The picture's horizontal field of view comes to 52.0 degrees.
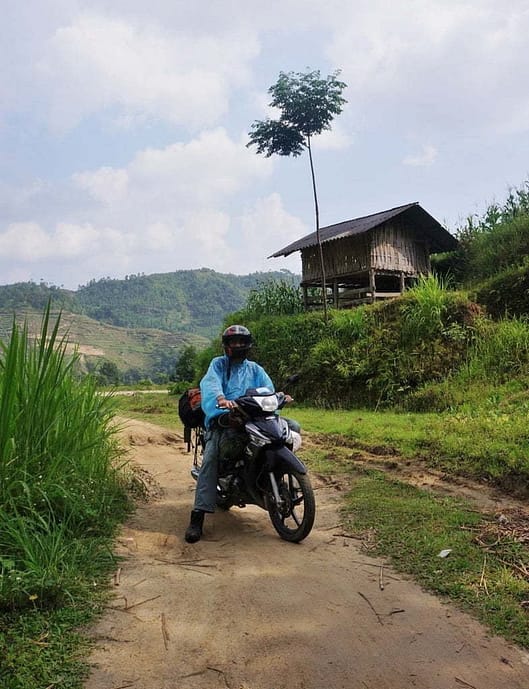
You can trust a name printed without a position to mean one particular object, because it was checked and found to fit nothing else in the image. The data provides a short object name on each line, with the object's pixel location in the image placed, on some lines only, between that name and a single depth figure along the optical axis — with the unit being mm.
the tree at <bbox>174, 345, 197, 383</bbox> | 23734
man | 4148
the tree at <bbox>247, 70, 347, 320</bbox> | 14430
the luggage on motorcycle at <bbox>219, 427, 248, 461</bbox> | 4320
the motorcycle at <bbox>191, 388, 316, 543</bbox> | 3959
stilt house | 17281
